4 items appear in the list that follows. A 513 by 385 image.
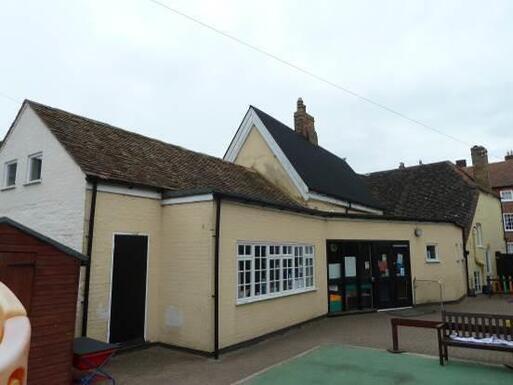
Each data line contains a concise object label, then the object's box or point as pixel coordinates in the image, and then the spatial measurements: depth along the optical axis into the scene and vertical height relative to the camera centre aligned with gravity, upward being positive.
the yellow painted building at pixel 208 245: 9.11 +0.42
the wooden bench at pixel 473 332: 7.49 -1.47
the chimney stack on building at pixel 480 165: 26.19 +6.34
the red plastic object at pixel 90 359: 6.32 -1.61
